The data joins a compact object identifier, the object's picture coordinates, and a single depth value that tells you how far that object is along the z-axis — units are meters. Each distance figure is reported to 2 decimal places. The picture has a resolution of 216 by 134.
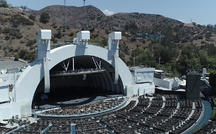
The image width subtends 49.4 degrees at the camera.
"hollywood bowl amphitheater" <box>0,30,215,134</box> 40.31
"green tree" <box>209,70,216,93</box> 63.88
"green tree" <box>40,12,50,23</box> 152.88
